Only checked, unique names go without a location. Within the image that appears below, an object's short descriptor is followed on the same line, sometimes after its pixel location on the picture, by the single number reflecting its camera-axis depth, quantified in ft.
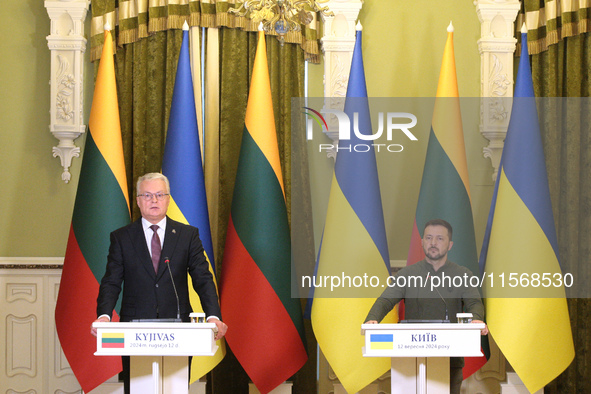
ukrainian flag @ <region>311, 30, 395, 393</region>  24.47
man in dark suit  18.58
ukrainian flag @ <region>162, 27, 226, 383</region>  25.16
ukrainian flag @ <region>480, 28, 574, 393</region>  23.86
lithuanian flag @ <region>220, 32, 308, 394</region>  24.75
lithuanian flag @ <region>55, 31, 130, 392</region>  24.44
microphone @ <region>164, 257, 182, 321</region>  17.89
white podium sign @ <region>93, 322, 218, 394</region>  15.40
